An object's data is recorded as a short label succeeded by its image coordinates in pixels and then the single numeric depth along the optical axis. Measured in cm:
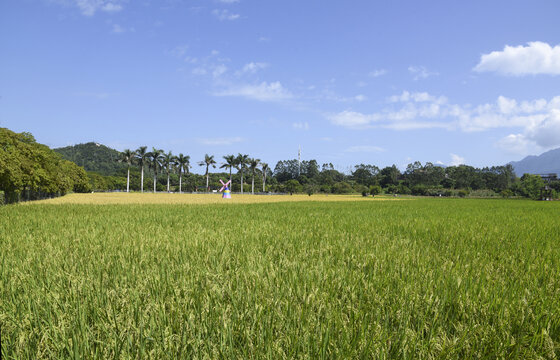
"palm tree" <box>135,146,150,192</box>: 10198
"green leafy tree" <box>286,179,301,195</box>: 11394
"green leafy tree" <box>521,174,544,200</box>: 9321
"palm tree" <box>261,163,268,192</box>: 13173
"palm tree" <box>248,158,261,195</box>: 11544
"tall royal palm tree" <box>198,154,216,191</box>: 11512
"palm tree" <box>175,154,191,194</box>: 10925
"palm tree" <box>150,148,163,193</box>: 10281
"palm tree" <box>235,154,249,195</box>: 11112
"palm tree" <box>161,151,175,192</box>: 10645
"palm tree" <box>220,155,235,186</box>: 10988
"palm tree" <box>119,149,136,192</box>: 10200
